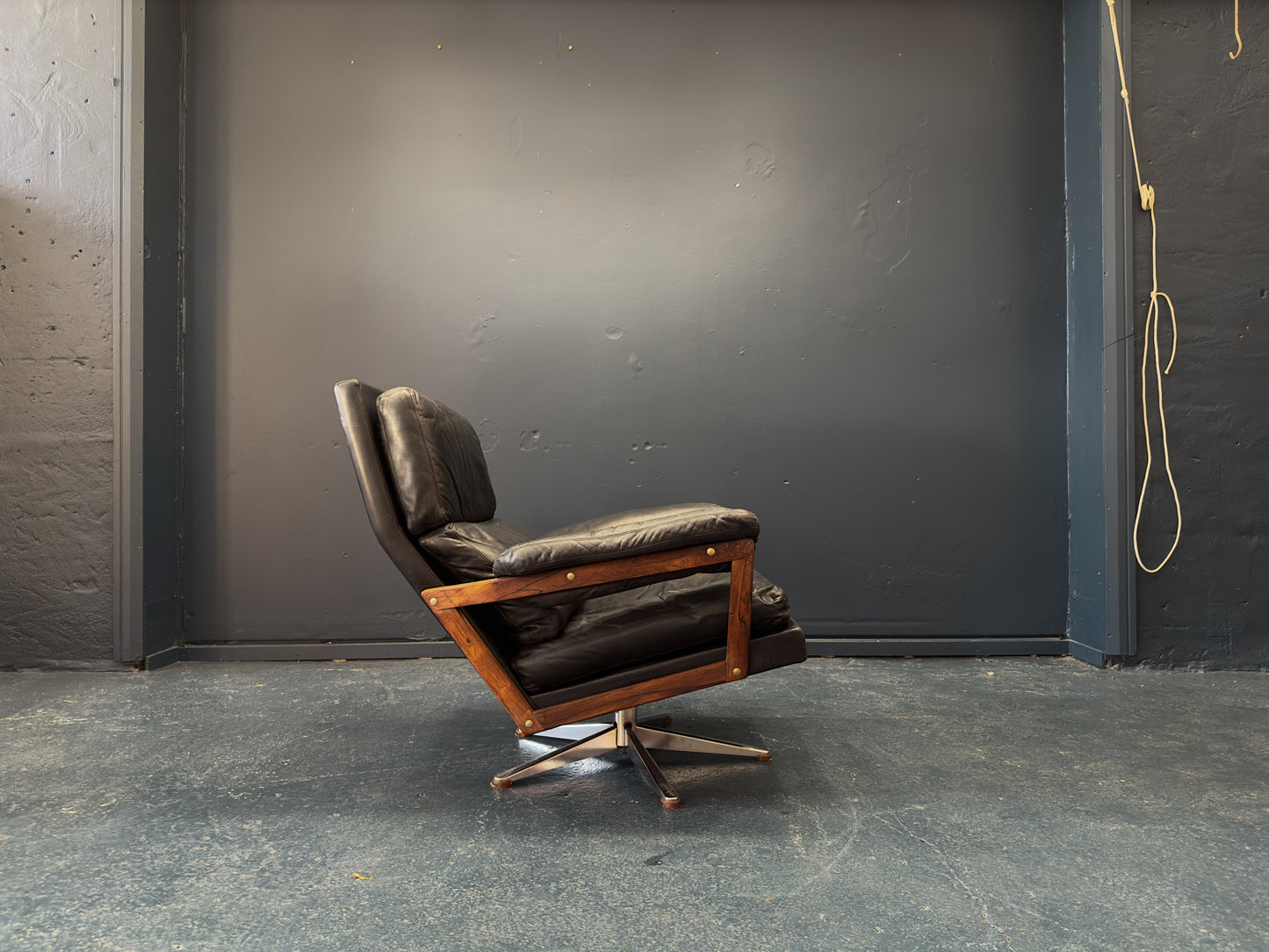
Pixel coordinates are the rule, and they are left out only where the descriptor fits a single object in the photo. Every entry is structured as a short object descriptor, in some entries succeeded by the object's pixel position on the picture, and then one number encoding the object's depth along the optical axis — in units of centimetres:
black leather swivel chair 152
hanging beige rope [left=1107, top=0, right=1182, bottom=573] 284
